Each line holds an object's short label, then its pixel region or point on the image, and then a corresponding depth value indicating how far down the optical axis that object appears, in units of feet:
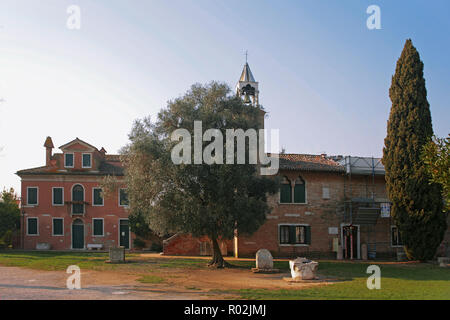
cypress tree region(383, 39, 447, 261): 84.58
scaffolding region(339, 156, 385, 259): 97.86
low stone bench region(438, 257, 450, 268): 80.02
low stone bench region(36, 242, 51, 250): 118.62
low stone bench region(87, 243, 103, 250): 119.14
